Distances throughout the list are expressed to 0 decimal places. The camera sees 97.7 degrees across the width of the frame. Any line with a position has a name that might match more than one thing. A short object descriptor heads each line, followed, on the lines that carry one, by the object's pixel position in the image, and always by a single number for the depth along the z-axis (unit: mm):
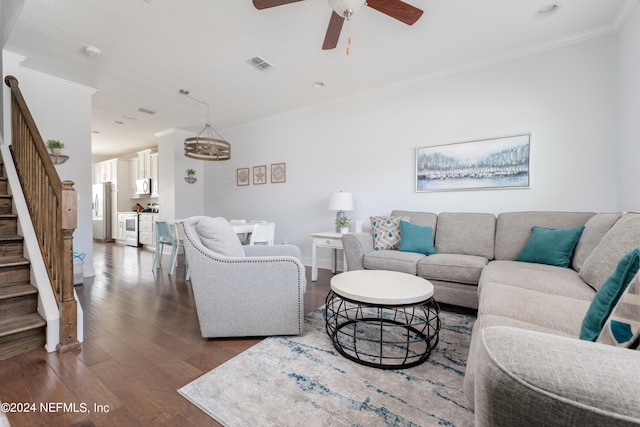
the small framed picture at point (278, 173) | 4876
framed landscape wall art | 3010
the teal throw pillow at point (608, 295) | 720
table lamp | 3768
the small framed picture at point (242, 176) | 5448
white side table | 3590
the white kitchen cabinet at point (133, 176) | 7555
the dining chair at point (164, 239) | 3877
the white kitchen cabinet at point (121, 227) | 7336
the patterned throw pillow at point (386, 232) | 3182
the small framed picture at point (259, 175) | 5160
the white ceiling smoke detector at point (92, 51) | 2914
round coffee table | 1650
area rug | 1278
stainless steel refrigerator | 7918
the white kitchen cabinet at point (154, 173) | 6762
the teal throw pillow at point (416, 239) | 2999
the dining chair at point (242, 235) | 4056
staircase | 1770
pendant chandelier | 3742
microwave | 6922
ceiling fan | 1715
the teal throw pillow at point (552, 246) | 2281
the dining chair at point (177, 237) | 3793
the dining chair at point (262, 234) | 3699
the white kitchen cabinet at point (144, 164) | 7004
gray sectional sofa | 427
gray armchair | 1939
